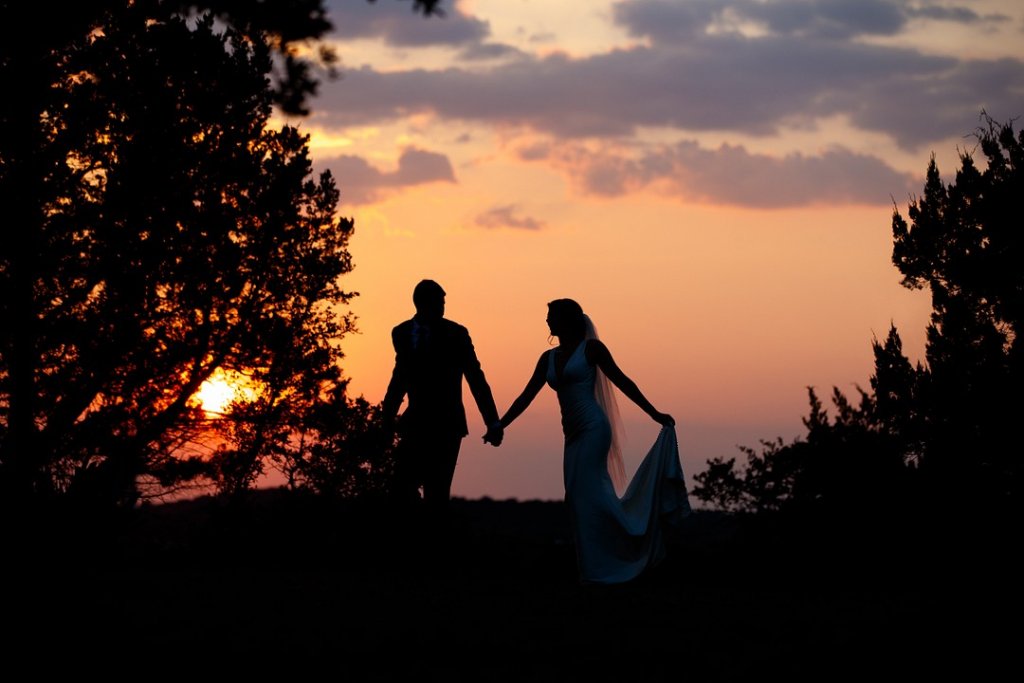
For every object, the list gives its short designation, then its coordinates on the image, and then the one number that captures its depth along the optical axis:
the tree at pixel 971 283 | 27.22
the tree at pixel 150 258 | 18.80
